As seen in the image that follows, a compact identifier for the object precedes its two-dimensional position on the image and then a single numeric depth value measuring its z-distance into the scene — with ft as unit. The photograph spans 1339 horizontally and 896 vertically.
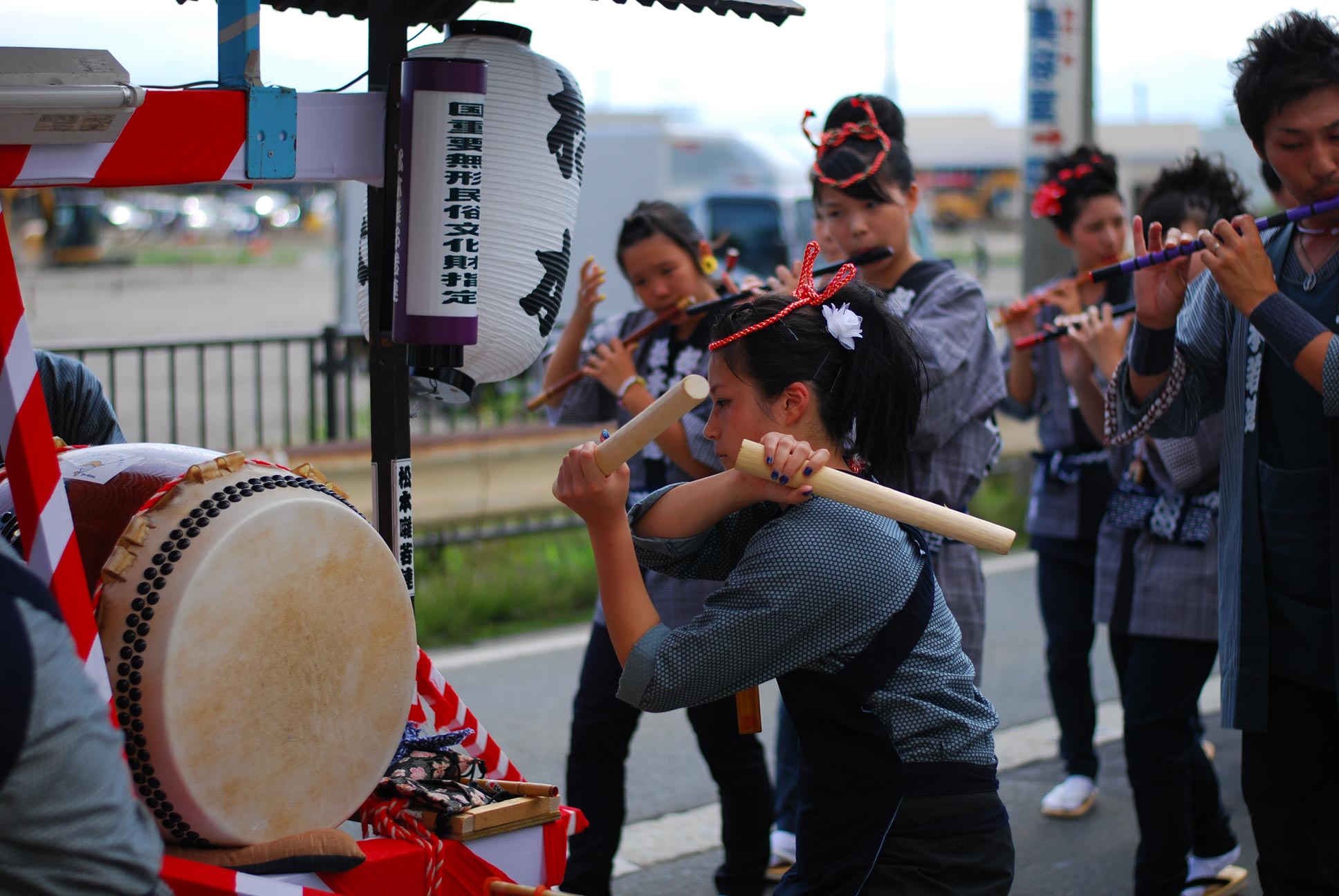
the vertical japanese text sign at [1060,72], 25.26
